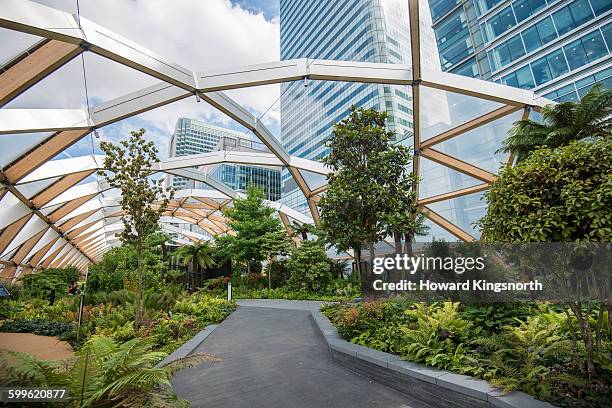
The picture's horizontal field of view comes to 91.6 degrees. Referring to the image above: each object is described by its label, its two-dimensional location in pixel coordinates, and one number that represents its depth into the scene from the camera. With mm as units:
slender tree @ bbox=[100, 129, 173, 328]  8445
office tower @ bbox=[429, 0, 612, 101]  23953
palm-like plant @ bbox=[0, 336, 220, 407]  2916
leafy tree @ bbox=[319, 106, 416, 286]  9070
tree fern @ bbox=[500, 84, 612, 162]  9477
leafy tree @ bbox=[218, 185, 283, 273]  21125
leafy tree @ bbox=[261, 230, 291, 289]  20531
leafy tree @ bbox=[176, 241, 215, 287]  23094
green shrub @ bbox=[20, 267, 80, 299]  16875
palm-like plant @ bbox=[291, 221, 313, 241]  22547
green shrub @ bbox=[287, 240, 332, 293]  18312
